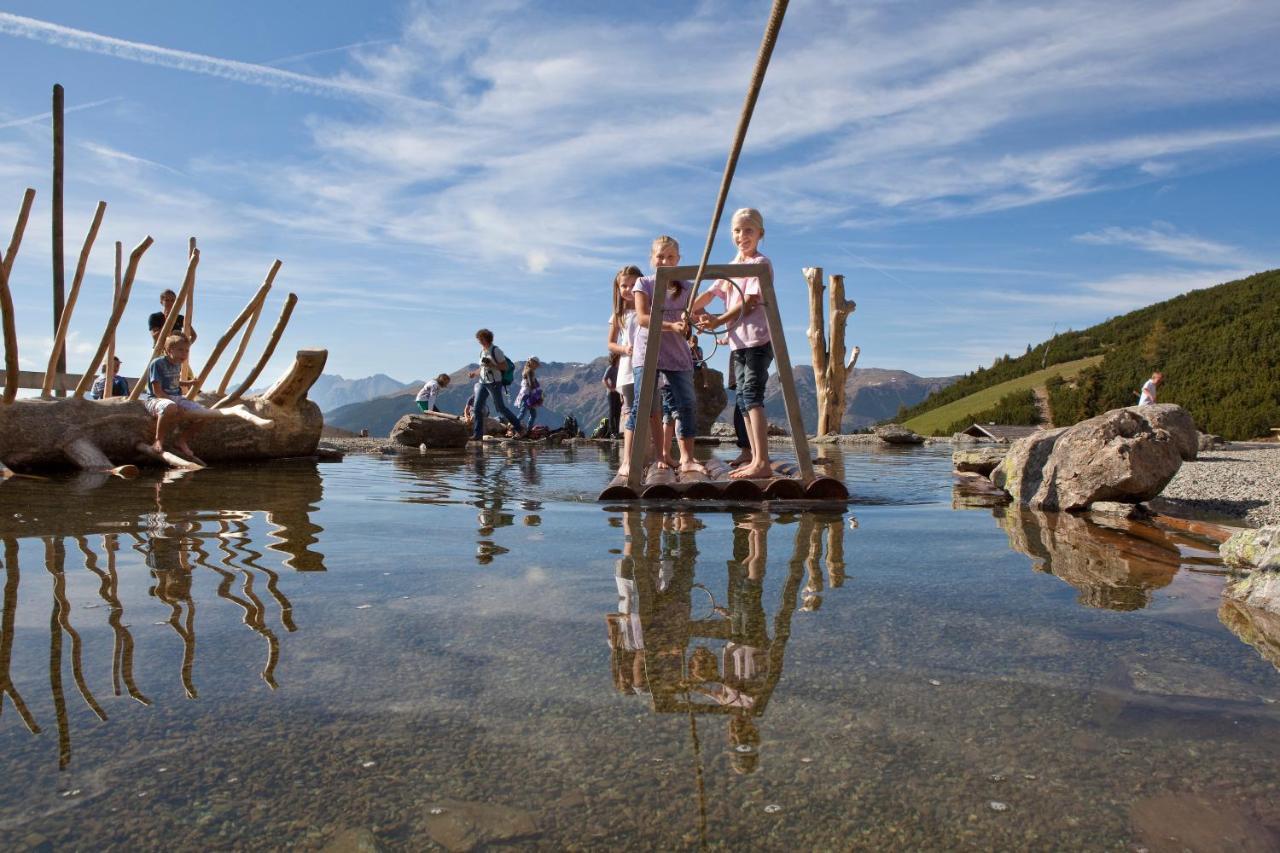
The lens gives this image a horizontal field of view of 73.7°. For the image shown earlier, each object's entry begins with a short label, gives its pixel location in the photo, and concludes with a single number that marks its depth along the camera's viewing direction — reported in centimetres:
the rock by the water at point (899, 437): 2017
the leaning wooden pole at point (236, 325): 1079
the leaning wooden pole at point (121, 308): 952
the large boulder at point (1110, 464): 585
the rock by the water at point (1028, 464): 682
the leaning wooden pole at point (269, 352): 1066
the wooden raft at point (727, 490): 613
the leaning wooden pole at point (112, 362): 1095
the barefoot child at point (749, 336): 622
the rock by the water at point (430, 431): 1490
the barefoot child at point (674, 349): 634
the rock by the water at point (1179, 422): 741
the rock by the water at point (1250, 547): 359
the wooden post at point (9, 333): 831
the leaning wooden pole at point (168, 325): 976
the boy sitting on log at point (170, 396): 940
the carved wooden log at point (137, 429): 876
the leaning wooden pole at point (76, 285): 983
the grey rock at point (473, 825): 149
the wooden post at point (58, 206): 1195
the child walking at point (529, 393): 1888
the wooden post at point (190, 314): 1120
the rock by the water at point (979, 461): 917
